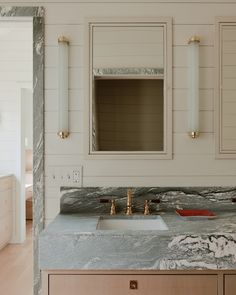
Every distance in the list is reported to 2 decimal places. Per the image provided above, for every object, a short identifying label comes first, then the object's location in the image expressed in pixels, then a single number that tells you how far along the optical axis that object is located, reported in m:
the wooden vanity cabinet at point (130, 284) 1.61
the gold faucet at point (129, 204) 2.09
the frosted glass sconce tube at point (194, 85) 2.15
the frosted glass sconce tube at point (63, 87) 2.16
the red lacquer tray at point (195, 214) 1.89
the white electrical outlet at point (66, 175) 2.20
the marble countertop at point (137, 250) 1.59
